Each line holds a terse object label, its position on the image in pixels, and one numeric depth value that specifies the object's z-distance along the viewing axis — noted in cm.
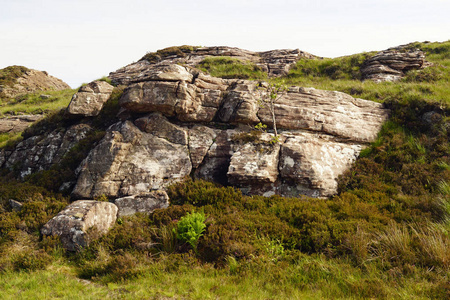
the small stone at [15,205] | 984
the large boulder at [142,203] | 1011
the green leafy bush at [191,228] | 778
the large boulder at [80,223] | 824
